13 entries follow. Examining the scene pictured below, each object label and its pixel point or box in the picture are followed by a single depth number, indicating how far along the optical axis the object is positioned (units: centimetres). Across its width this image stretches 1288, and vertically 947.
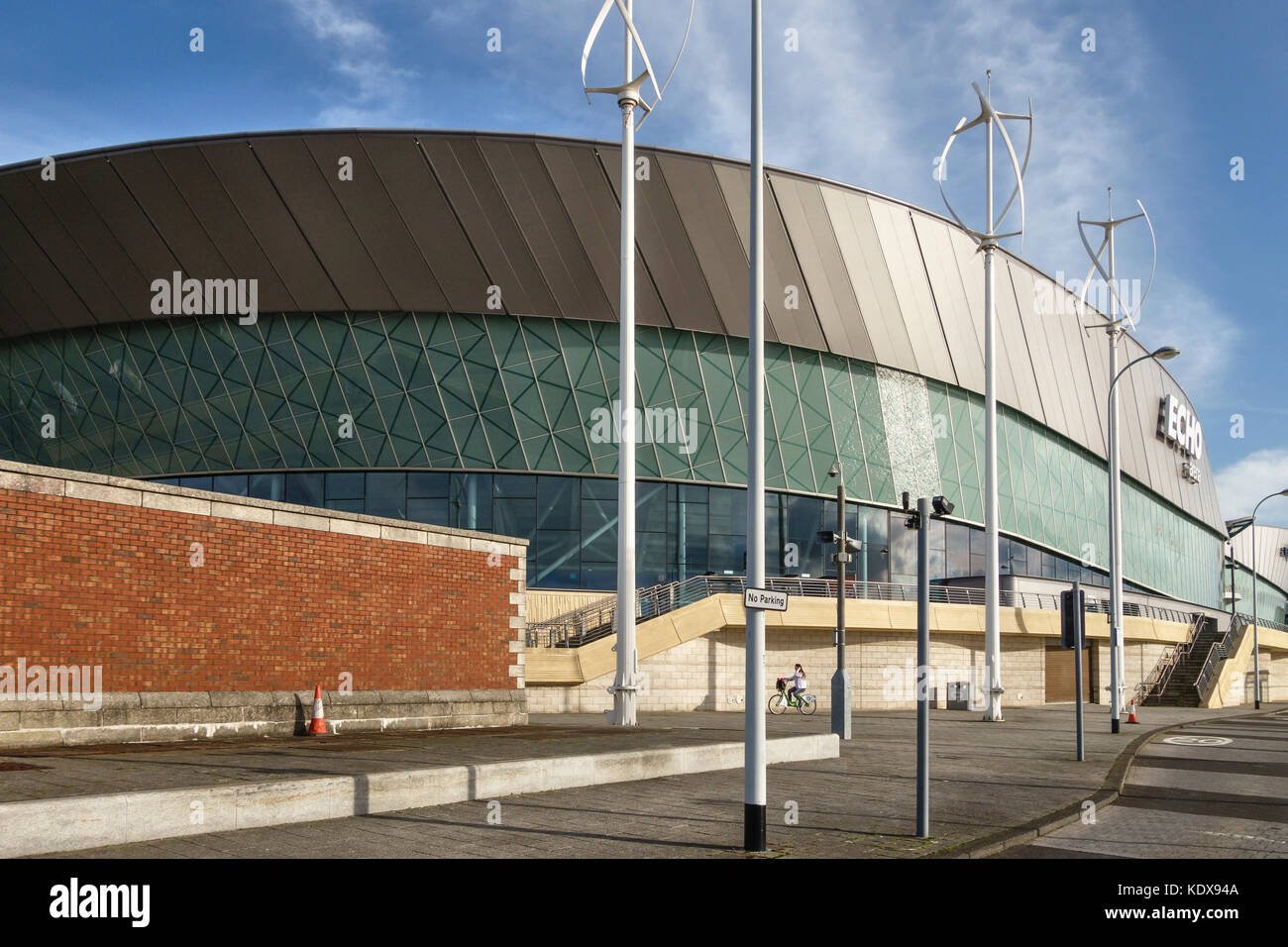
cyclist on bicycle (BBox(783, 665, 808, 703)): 3231
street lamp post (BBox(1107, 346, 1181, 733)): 2797
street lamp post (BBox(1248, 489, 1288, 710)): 4825
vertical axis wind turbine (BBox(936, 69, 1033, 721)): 3238
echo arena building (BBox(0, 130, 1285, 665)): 3634
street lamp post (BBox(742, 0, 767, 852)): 946
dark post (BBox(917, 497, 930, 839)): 1043
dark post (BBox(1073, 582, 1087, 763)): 1848
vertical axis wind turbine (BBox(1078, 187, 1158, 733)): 2919
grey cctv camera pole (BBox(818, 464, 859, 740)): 2283
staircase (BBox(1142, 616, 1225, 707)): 4916
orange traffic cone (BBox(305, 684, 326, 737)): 1638
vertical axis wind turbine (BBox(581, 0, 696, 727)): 2144
